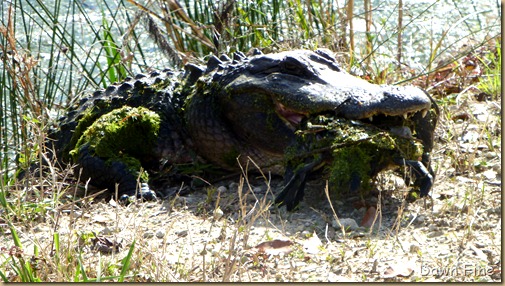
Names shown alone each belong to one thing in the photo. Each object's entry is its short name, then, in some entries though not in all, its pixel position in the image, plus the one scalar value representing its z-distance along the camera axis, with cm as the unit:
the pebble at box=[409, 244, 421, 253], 686
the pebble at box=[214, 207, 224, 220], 749
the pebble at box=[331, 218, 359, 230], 758
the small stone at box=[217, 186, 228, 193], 919
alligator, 820
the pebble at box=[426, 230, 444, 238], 730
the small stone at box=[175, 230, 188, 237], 760
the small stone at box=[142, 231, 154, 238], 752
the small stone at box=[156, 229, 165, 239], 759
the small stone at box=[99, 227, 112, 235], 765
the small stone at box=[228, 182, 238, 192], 924
